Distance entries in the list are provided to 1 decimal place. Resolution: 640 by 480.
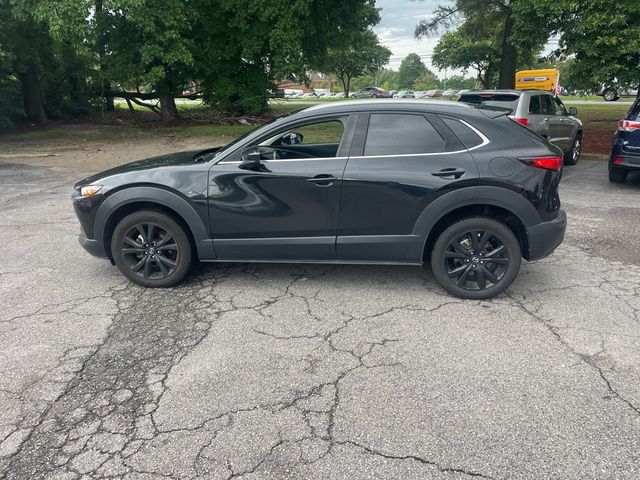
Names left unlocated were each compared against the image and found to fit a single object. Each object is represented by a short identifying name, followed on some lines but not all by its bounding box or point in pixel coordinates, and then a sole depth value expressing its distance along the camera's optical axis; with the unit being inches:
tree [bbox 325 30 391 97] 2172.7
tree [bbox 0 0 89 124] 486.9
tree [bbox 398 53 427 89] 4719.5
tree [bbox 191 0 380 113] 641.6
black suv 159.5
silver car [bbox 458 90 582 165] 363.9
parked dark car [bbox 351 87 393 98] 2321.6
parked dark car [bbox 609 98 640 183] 318.3
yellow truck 1189.7
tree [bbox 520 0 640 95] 406.6
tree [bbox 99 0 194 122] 538.0
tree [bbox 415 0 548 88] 711.7
